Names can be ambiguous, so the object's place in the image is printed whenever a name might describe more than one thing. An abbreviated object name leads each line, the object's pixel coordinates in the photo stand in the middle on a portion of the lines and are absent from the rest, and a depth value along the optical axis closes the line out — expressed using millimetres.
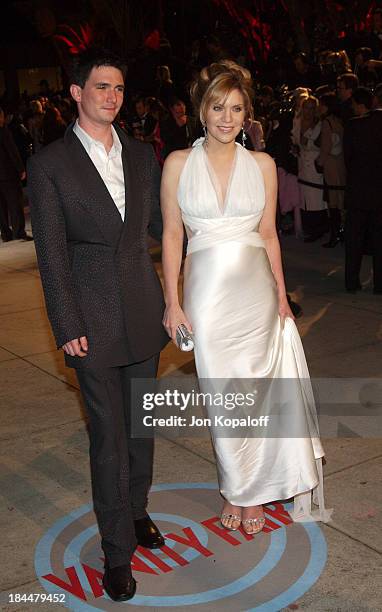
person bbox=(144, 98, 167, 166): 12359
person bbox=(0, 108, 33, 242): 12453
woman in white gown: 3883
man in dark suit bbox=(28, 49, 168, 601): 3340
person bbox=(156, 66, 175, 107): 15094
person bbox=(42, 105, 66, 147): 14422
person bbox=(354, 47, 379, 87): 11484
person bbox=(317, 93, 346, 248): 10461
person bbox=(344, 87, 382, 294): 8312
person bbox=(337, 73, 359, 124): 10314
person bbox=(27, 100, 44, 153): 17547
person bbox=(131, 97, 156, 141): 12930
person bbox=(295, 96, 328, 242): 10671
